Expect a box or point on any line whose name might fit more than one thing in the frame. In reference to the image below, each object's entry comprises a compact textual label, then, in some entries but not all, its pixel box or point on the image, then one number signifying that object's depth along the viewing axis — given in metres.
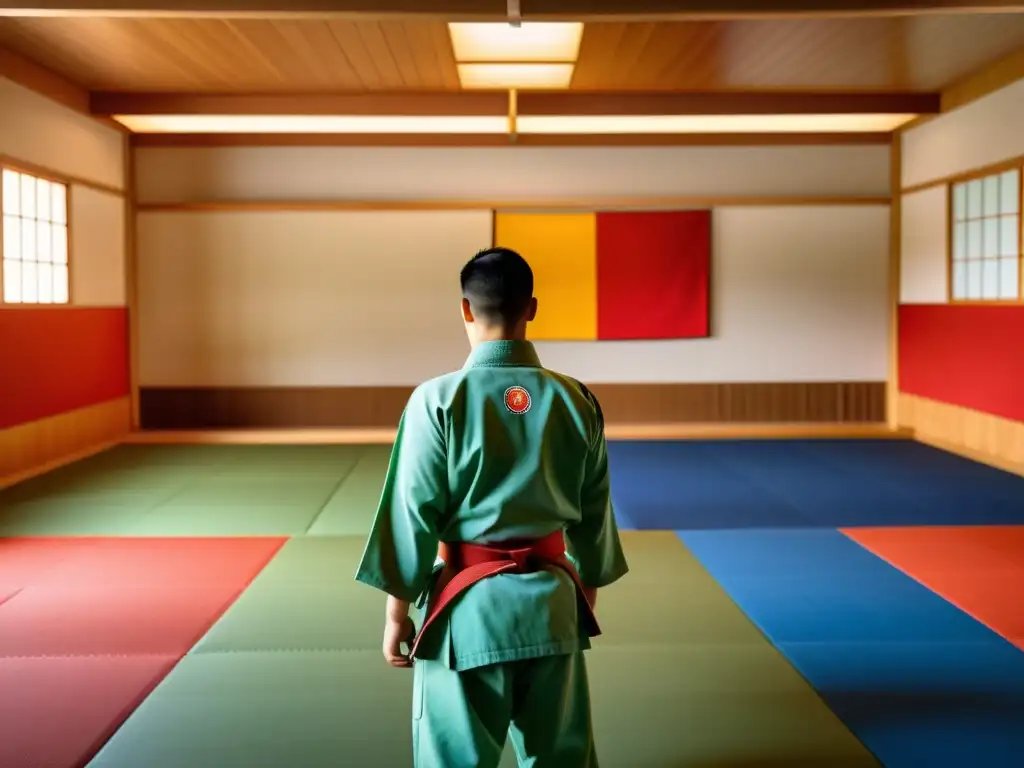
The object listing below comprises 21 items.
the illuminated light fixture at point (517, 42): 5.36
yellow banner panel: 7.77
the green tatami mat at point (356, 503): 4.54
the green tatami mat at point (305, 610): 3.00
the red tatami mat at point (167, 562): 3.70
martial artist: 1.48
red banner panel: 7.80
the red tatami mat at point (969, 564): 3.33
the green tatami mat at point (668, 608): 3.06
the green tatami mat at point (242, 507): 4.52
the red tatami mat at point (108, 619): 2.97
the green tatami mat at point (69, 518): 4.45
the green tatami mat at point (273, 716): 2.25
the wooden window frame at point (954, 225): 5.91
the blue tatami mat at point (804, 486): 4.75
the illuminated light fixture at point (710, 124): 7.22
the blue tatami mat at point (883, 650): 2.36
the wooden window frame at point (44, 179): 5.61
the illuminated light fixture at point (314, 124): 7.14
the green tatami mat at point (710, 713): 2.26
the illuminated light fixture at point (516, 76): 6.20
